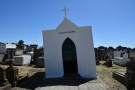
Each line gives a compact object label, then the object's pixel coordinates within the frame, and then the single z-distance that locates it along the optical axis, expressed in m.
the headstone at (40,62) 12.65
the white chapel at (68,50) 7.93
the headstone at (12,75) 6.73
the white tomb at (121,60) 13.95
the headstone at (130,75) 4.11
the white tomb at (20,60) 14.21
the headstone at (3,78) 5.93
